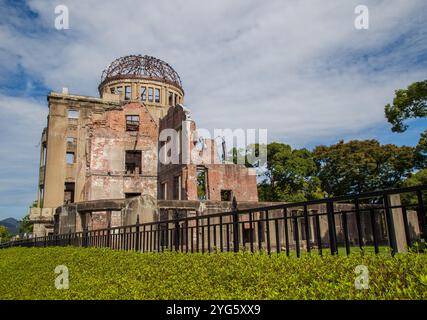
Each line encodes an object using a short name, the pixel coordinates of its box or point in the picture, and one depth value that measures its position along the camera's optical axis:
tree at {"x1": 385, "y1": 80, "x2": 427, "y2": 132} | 19.08
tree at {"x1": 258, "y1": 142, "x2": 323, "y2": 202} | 36.03
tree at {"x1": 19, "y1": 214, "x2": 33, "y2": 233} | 50.28
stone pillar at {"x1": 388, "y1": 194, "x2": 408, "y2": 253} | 10.69
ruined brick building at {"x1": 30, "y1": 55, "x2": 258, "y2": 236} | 27.11
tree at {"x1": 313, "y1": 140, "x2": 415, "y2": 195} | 34.47
